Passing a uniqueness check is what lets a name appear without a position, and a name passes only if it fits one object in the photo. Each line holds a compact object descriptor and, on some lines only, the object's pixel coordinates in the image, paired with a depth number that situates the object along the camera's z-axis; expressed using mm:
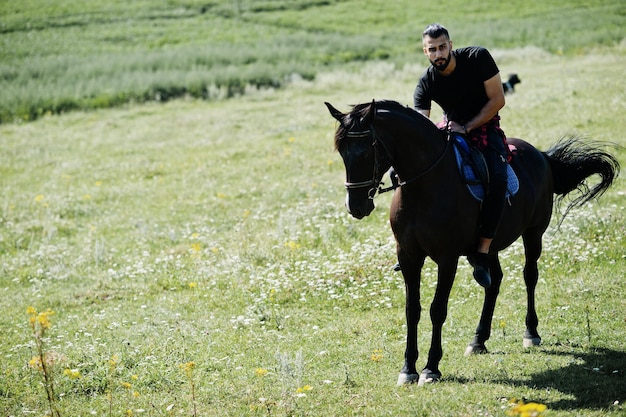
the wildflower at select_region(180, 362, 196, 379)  12721
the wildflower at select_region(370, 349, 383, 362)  15759
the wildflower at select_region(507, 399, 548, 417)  8031
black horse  12836
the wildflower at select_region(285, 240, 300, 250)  24797
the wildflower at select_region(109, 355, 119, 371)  14945
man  14398
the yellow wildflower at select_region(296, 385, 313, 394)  13266
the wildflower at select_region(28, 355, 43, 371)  12594
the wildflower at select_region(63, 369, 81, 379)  13820
